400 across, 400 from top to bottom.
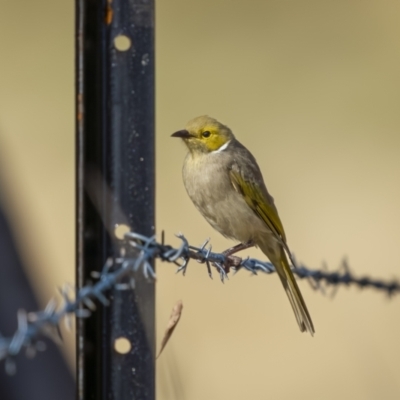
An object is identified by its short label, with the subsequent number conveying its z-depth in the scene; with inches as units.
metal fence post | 229.5
